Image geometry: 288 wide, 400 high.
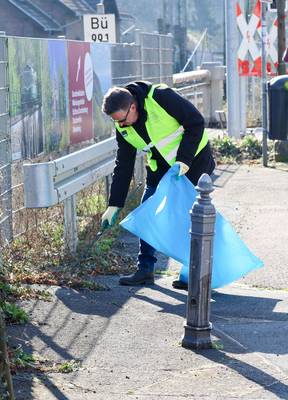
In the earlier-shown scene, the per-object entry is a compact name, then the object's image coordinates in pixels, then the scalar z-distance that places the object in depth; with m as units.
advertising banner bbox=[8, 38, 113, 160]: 8.76
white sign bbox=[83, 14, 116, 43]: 18.08
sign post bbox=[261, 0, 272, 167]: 15.40
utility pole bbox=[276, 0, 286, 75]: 17.64
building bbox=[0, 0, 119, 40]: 50.06
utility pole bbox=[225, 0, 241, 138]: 18.47
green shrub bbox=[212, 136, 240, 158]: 16.73
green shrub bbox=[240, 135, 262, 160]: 16.66
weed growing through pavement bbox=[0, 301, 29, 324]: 6.58
